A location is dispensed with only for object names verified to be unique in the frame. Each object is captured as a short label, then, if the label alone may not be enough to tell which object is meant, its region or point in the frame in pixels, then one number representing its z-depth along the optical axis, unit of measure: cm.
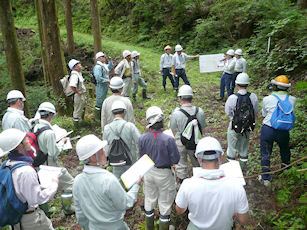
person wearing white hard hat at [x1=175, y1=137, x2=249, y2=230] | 236
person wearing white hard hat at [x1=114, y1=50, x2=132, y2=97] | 875
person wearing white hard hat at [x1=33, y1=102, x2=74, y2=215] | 415
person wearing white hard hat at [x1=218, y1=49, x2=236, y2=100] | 877
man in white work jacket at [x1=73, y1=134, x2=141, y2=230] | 263
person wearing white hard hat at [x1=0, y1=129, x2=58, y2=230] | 278
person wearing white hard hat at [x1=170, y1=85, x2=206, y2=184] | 441
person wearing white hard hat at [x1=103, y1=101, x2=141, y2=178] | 420
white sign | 1135
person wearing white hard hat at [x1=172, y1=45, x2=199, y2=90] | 1004
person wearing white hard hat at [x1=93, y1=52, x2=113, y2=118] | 768
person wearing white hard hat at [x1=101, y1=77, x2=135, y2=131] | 546
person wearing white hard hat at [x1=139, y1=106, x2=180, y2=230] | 369
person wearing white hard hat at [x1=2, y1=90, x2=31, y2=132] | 481
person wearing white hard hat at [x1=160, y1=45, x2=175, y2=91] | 1038
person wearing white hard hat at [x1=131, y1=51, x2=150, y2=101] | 964
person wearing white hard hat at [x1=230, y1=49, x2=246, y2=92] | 855
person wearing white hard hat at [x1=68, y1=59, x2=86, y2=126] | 705
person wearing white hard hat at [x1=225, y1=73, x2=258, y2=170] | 488
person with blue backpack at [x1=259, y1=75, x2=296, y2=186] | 439
